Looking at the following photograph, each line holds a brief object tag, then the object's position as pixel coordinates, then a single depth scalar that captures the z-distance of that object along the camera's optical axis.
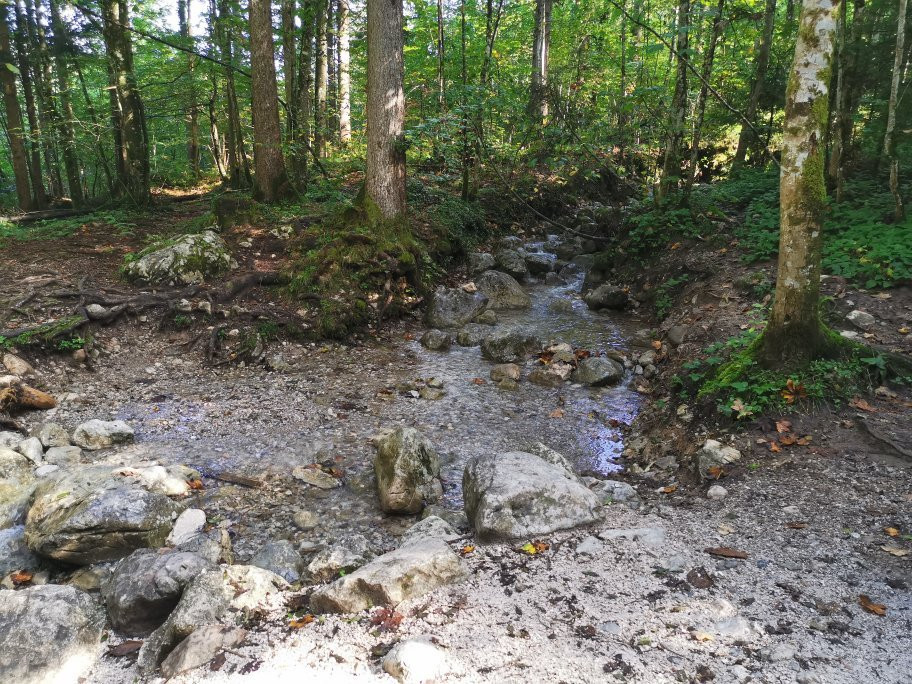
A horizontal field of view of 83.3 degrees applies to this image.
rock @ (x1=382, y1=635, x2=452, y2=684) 2.38
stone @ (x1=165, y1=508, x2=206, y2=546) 3.88
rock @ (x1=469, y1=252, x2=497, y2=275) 11.37
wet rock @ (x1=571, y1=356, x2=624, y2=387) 6.98
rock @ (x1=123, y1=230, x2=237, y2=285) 7.97
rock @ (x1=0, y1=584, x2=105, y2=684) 2.58
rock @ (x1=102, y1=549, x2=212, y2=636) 2.97
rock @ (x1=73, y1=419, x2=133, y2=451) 5.09
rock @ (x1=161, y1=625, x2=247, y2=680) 2.55
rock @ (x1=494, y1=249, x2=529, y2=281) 11.52
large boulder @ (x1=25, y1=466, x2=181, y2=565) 3.50
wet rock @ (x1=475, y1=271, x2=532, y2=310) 10.07
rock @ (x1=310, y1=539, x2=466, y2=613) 2.88
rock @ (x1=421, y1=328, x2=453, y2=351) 8.24
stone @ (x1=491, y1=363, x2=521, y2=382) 7.20
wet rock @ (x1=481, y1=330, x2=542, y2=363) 7.86
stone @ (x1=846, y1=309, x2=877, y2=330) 5.95
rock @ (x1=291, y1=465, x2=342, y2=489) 4.79
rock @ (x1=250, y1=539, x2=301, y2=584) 3.48
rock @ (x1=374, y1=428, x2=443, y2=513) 4.37
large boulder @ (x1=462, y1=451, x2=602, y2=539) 3.61
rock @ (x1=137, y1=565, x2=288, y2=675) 2.75
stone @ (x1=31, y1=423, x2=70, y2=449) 5.01
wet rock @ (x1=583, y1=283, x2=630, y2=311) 9.73
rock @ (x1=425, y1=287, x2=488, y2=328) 9.07
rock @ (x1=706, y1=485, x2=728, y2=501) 3.97
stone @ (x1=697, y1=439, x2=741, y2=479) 4.33
